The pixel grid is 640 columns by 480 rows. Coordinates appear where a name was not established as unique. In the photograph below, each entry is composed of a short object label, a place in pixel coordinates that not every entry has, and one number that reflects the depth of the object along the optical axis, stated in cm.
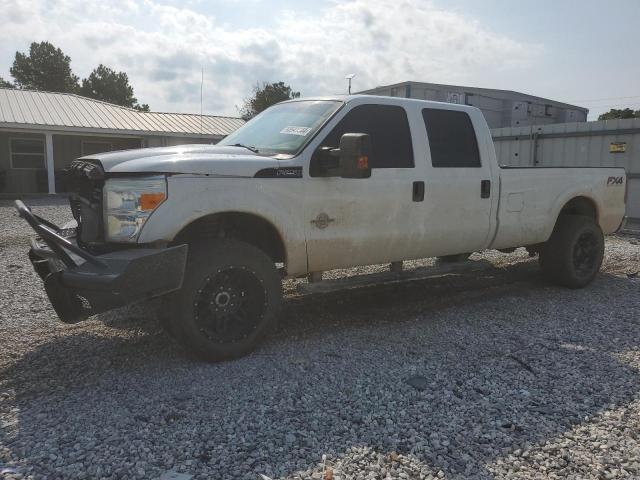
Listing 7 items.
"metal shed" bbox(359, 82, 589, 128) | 1694
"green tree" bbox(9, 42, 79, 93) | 6397
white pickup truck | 374
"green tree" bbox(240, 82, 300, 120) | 4703
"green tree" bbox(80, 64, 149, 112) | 6588
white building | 2080
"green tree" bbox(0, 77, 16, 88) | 6305
